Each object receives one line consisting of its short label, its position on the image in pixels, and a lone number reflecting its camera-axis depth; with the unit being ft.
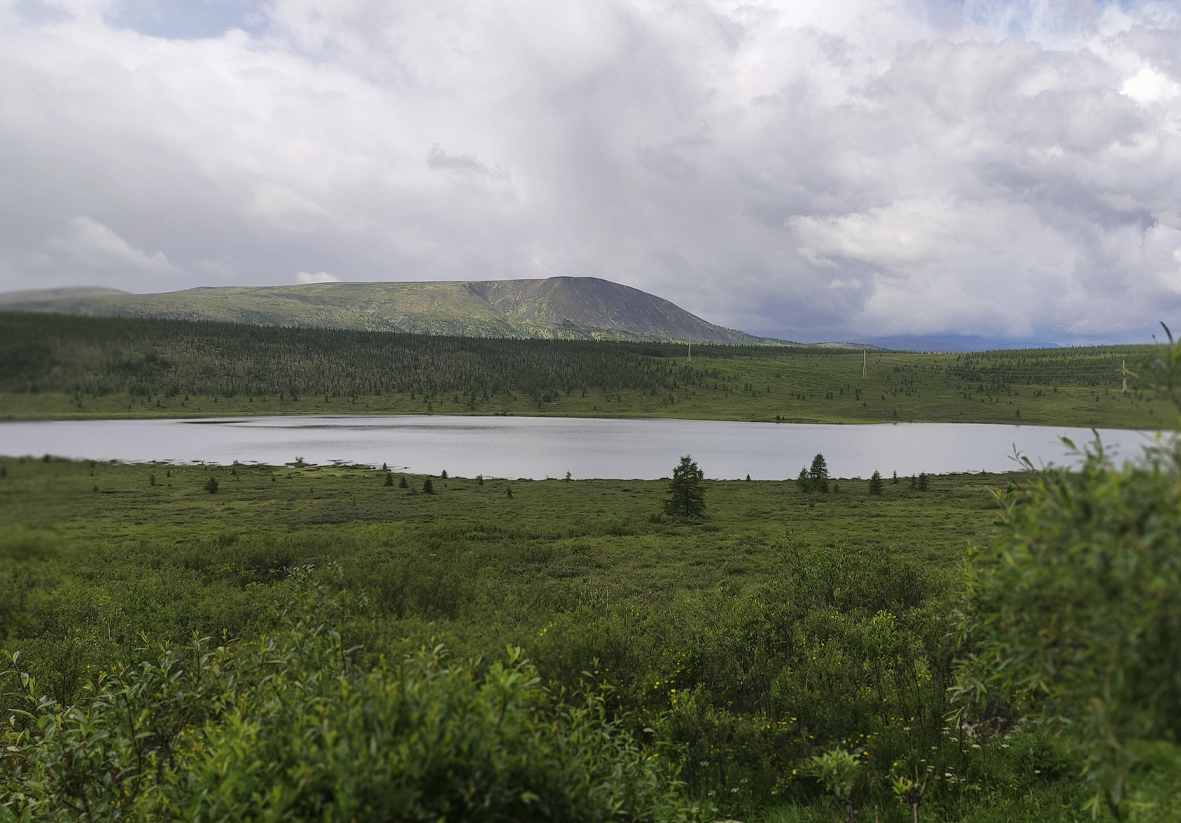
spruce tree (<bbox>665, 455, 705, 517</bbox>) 166.71
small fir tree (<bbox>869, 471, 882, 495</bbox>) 204.94
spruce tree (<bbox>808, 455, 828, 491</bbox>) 211.74
